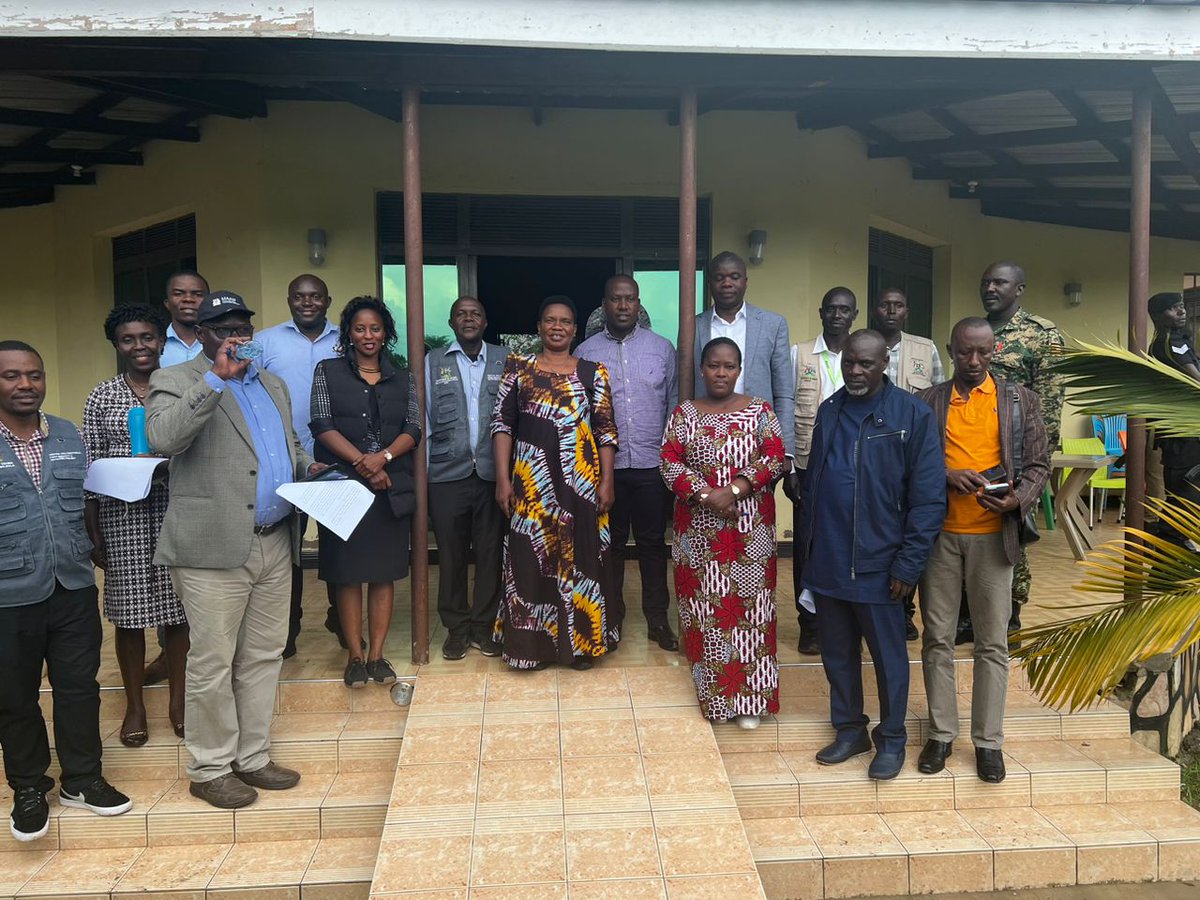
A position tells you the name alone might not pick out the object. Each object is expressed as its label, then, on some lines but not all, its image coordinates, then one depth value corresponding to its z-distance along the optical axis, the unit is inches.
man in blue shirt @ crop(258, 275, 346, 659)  159.5
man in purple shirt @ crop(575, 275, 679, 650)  157.8
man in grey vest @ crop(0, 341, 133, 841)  113.9
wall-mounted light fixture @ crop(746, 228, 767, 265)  252.2
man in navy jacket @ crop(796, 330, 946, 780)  127.3
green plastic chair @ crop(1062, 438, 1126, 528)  305.3
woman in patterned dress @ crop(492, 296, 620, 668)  147.6
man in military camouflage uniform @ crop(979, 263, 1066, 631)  148.6
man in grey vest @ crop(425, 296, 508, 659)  159.0
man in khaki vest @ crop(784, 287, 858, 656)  163.3
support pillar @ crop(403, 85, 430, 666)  154.0
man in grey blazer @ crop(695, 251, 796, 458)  160.2
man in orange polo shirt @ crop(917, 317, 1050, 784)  129.5
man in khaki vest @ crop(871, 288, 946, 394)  162.6
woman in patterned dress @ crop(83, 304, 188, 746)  131.3
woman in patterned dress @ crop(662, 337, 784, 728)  139.2
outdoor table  235.5
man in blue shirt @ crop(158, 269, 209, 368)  144.4
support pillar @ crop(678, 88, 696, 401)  160.4
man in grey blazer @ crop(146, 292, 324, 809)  119.0
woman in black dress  141.8
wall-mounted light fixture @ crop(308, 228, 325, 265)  238.7
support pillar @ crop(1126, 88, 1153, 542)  161.0
